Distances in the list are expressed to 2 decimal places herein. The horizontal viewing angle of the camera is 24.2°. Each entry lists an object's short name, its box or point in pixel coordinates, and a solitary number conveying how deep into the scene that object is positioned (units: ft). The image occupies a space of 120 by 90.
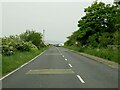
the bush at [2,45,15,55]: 108.99
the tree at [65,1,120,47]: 186.39
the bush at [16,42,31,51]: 144.59
